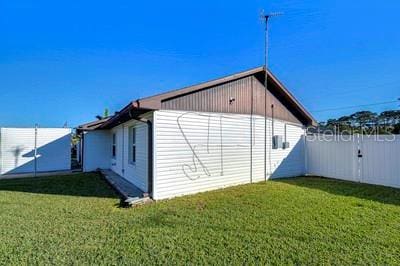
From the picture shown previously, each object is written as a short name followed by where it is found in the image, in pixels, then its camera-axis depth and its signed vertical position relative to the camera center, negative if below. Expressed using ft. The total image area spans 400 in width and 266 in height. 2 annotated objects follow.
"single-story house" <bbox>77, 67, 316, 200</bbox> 23.65 +0.37
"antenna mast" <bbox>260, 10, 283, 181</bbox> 31.72 +10.62
